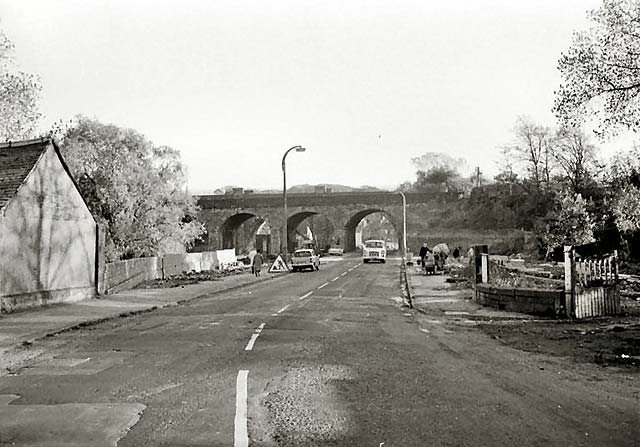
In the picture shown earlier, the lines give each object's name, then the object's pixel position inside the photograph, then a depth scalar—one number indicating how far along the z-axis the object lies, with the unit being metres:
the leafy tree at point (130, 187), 42.75
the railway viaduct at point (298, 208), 77.31
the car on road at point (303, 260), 44.79
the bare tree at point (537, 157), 68.60
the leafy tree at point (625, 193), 40.19
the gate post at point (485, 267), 20.72
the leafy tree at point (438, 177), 80.16
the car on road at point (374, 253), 58.06
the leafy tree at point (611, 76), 19.84
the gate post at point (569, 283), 15.16
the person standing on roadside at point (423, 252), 38.92
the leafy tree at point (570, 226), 44.19
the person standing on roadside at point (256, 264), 38.22
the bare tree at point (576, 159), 59.97
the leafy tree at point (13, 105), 32.97
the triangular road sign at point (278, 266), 42.62
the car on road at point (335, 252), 78.56
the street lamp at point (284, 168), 40.96
